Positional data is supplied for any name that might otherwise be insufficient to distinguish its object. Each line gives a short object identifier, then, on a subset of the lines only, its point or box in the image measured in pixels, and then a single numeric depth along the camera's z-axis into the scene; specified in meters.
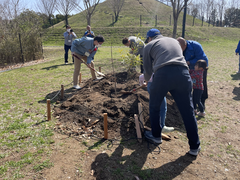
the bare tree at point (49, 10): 40.88
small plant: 5.72
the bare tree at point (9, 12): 14.43
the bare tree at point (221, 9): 48.80
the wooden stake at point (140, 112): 3.58
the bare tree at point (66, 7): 33.39
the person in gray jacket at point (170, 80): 2.54
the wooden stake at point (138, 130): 3.20
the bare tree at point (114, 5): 37.47
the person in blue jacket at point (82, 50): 5.81
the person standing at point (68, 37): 9.77
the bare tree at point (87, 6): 16.24
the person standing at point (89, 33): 8.60
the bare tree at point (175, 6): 11.52
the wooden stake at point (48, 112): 3.90
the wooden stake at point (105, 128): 3.21
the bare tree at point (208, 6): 46.33
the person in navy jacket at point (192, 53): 4.21
